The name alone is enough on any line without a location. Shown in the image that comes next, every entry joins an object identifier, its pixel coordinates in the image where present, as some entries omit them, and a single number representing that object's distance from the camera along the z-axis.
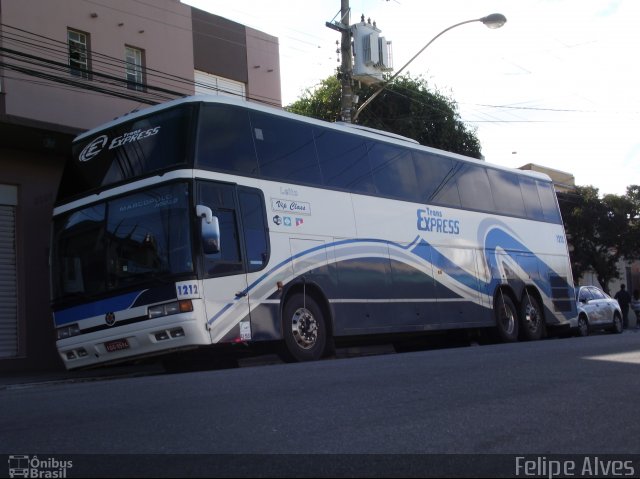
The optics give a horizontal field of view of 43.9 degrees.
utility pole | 20.28
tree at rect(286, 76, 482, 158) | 29.91
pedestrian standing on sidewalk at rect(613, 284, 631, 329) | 31.47
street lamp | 19.45
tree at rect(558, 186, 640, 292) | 33.12
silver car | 23.56
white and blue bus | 10.87
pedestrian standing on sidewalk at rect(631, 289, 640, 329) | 32.81
